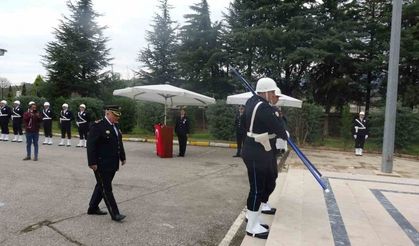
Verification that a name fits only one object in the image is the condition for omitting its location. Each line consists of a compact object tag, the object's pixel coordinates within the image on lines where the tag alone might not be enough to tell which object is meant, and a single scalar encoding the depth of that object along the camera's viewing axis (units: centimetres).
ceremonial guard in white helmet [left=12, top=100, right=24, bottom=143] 1855
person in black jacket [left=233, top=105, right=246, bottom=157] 1444
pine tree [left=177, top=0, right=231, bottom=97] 3011
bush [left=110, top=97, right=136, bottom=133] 2344
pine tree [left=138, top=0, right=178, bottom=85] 3459
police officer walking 584
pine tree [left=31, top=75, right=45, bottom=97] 3463
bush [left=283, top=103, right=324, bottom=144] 1941
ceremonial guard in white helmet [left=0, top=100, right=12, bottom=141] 1891
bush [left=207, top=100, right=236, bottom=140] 2070
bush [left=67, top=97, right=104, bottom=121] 2378
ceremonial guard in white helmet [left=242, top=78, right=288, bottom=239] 509
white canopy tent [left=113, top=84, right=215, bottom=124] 1382
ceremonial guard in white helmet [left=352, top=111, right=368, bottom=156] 1684
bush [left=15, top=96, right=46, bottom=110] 2428
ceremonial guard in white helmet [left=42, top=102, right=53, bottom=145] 1728
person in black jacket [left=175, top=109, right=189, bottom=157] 1480
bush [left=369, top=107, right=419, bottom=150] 1791
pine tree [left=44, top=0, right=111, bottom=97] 3278
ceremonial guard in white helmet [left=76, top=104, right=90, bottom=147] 1659
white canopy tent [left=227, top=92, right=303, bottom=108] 1463
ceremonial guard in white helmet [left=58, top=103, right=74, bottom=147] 1730
